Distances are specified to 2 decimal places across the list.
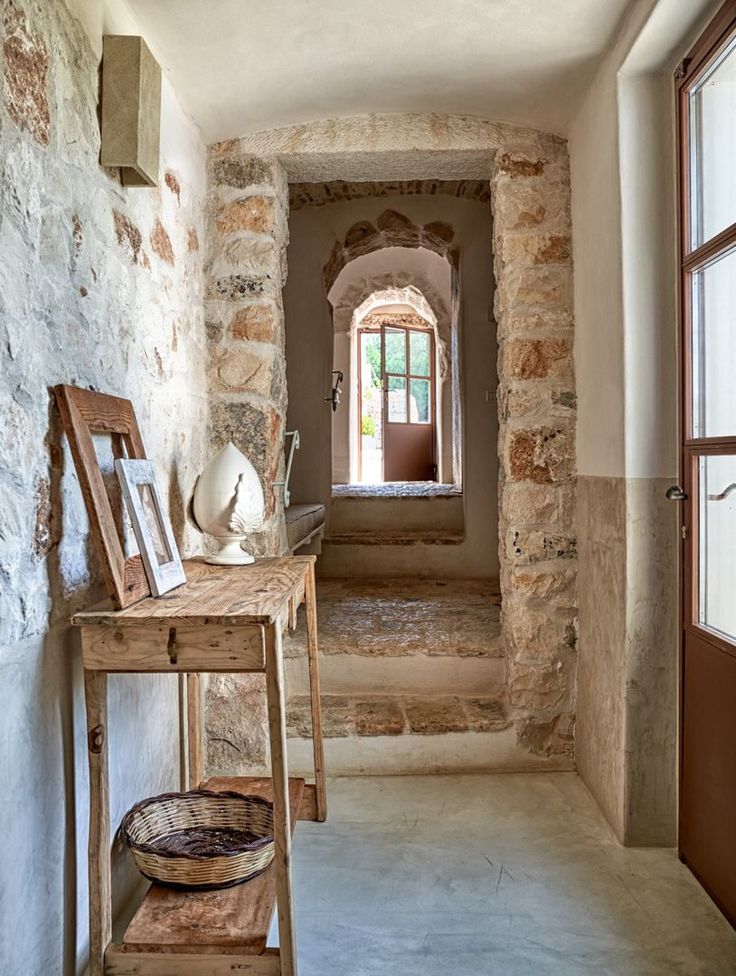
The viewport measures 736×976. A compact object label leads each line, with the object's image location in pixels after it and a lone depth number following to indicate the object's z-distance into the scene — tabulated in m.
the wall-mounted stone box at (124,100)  1.65
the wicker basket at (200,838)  1.54
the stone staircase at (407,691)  2.50
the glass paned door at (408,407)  6.99
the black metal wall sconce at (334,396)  4.79
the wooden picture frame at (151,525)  1.49
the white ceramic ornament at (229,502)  1.93
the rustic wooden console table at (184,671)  1.36
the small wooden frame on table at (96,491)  1.37
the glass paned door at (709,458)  1.65
